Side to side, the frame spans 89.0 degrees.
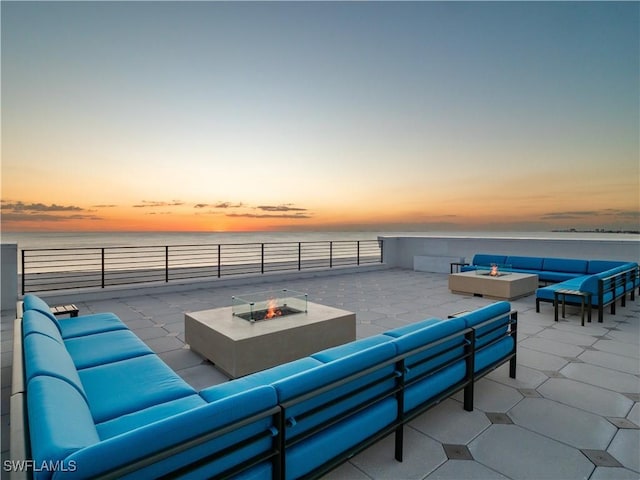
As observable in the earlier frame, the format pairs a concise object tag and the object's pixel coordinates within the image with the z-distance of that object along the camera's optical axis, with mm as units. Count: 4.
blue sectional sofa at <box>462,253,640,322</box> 5227
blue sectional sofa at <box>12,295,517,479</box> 1085
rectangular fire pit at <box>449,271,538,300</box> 6793
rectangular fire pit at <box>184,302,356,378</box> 3180
